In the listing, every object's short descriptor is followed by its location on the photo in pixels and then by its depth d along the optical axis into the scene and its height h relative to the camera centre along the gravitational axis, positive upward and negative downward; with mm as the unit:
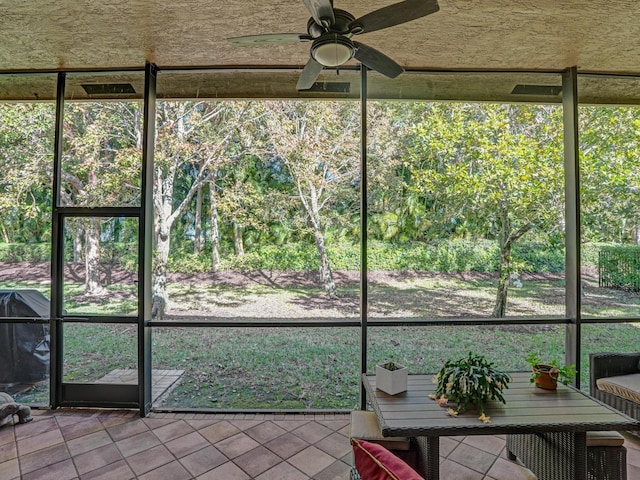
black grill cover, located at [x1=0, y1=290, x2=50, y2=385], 3393 -1085
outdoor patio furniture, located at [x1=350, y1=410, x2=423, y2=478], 1943 -1140
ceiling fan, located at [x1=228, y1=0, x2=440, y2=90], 1780 +1205
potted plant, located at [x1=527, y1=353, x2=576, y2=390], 2199 -838
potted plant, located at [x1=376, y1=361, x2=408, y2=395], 2135 -852
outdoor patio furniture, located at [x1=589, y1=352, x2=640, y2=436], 2719 -1105
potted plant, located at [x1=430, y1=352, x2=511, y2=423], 1934 -825
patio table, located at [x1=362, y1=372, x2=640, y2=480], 1787 -950
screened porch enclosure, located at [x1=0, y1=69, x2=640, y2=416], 3320 +106
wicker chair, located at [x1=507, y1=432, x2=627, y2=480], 1928 -1193
